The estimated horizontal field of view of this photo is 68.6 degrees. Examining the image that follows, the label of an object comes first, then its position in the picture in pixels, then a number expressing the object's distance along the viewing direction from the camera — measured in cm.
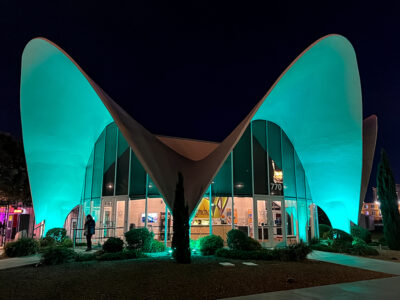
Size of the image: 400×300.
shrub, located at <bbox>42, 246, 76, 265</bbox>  855
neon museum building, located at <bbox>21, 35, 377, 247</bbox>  1251
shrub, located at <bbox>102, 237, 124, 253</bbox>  1050
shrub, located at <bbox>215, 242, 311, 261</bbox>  952
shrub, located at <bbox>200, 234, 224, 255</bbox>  1090
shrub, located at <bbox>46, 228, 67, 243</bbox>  1433
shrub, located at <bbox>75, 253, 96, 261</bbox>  921
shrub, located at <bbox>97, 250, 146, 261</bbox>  948
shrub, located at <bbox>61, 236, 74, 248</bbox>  1337
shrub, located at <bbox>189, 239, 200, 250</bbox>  1262
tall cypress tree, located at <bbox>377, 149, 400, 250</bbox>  1438
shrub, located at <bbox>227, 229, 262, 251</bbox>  1092
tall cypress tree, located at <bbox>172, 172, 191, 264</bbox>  852
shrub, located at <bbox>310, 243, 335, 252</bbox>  1261
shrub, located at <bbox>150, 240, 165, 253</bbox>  1140
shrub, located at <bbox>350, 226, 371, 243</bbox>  1530
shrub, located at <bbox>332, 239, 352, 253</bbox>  1217
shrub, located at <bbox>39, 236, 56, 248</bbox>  1298
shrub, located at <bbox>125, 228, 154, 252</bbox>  1089
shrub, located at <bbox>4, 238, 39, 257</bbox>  1040
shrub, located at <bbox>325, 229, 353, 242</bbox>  1364
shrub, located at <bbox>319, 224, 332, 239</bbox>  1928
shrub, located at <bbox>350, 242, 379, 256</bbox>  1157
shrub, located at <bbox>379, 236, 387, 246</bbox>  1704
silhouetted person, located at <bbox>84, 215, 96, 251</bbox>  1217
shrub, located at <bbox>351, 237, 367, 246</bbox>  1297
